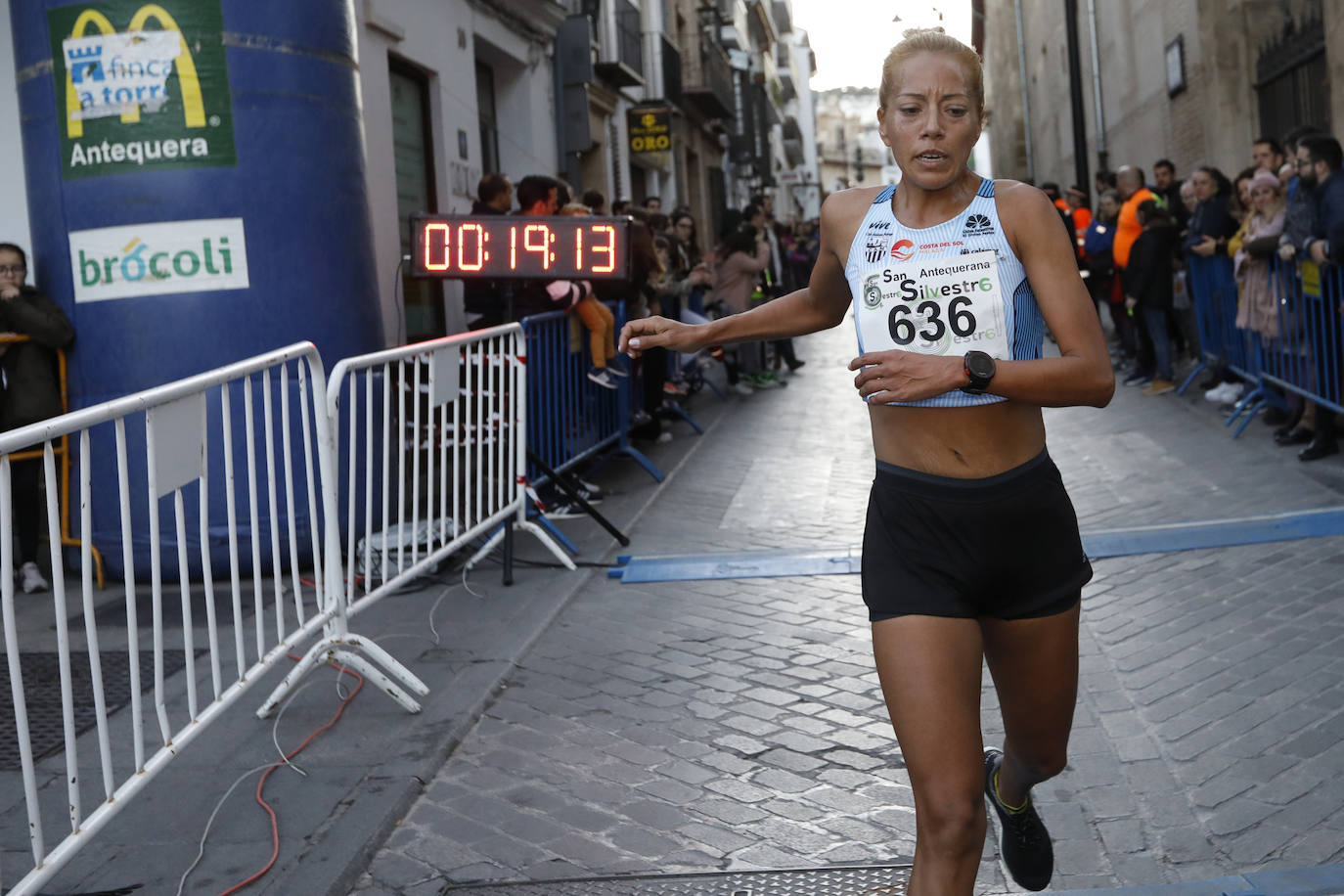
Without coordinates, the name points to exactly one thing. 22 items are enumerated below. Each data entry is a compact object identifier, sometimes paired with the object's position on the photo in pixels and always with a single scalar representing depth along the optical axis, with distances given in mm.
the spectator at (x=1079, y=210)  18502
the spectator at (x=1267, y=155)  11609
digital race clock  9086
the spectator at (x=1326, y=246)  9078
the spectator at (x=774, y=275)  19062
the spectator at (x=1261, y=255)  10570
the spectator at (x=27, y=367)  7777
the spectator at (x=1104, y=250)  15836
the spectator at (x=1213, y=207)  12727
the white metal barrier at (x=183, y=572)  3451
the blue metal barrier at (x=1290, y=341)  9352
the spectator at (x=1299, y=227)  9602
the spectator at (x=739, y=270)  16875
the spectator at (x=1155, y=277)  13672
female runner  2857
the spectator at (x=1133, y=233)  14344
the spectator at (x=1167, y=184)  15203
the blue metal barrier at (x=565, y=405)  9219
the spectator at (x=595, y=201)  13747
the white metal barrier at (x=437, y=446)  6383
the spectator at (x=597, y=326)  10133
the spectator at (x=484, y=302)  9578
